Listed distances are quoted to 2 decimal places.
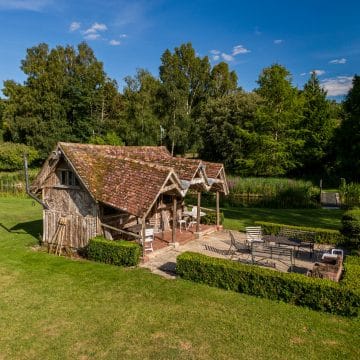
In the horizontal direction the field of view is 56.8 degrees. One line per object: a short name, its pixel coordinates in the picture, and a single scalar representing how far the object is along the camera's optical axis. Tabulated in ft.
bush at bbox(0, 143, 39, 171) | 155.02
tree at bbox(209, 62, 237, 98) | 186.70
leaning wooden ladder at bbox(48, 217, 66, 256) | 51.85
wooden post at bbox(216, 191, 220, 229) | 66.85
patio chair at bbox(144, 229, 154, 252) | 50.00
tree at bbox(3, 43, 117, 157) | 168.86
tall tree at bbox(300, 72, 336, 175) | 149.69
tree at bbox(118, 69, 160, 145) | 153.44
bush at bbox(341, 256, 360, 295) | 33.81
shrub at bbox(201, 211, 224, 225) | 70.38
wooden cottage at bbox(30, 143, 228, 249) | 46.70
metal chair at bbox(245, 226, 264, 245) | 52.54
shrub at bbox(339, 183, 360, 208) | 94.94
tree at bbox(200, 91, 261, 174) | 146.00
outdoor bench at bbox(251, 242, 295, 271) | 43.44
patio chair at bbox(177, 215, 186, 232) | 64.03
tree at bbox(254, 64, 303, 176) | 100.68
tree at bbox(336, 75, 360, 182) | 113.29
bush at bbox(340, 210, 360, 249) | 47.85
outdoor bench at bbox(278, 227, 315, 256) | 55.54
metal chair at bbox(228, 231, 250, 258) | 51.47
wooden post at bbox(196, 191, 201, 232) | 62.61
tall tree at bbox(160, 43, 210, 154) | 161.17
